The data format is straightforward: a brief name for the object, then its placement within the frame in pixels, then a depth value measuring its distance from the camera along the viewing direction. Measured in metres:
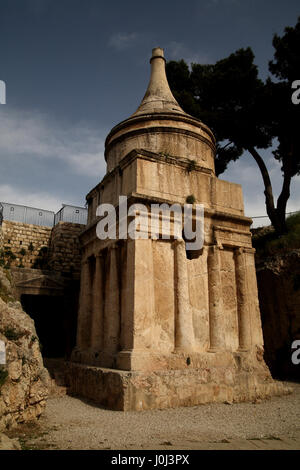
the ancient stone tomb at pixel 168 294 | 8.14
